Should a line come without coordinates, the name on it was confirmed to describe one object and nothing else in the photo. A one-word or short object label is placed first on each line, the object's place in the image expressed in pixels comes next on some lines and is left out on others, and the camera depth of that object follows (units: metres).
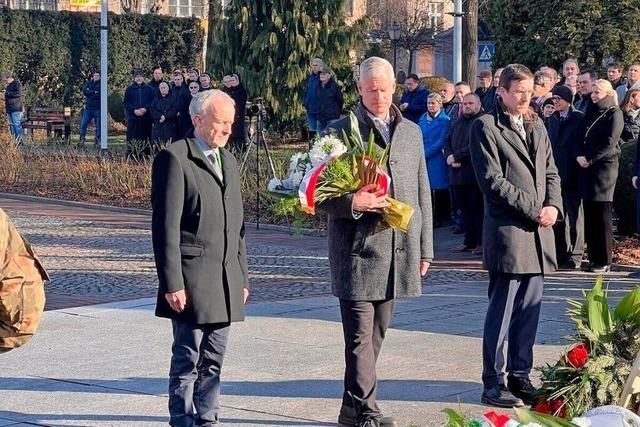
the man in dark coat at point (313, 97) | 23.70
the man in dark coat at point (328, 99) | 23.92
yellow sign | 39.59
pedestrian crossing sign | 24.42
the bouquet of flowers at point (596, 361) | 5.67
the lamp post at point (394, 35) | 41.86
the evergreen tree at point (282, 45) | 28.91
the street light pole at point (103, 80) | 26.52
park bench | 32.31
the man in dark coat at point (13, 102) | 29.19
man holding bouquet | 6.54
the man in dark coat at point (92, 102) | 30.73
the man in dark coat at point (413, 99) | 18.42
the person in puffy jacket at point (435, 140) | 15.64
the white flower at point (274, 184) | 6.91
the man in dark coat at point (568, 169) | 12.83
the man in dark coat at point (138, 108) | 26.38
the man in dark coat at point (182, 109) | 24.23
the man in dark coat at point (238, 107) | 23.42
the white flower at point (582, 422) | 4.05
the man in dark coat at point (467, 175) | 14.32
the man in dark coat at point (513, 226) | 7.18
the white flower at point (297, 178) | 6.73
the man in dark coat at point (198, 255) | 6.34
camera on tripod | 17.31
